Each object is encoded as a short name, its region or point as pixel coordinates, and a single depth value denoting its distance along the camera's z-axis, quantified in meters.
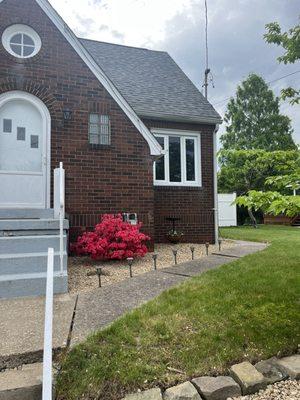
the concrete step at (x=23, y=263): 4.80
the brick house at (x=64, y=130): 7.73
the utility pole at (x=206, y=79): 21.52
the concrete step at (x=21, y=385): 2.46
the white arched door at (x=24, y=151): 7.64
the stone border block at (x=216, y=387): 2.62
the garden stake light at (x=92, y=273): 5.97
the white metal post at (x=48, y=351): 2.11
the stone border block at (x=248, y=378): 2.75
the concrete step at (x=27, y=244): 5.06
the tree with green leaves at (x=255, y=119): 27.83
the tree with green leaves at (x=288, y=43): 3.96
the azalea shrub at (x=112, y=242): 6.86
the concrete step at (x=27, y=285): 4.57
